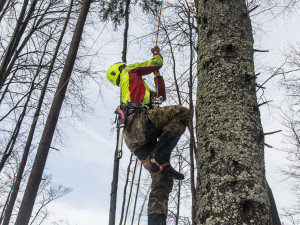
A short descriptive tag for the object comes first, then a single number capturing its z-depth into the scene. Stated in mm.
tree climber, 3098
